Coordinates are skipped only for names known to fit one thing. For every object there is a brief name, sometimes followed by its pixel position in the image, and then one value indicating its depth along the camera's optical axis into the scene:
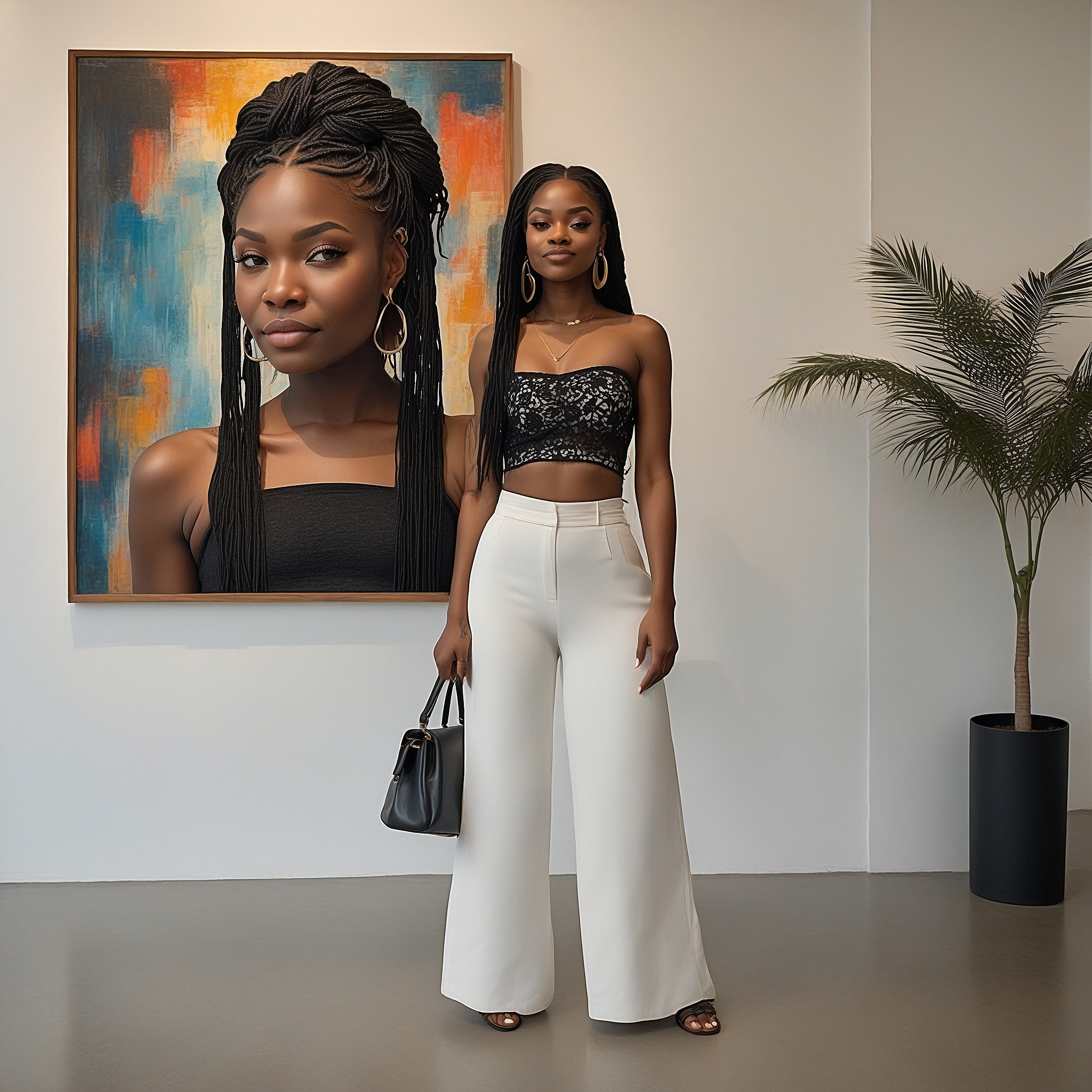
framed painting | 3.39
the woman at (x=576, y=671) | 2.38
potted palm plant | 3.21
